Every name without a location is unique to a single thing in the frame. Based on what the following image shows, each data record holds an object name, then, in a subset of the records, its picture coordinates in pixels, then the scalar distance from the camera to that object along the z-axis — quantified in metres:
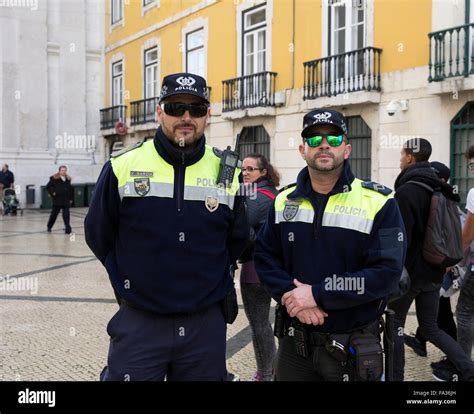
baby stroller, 19.53
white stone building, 22.19
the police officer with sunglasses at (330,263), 2.52
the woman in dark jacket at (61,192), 13.84
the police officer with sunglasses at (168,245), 2.47
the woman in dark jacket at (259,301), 3.82
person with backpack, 3.76
